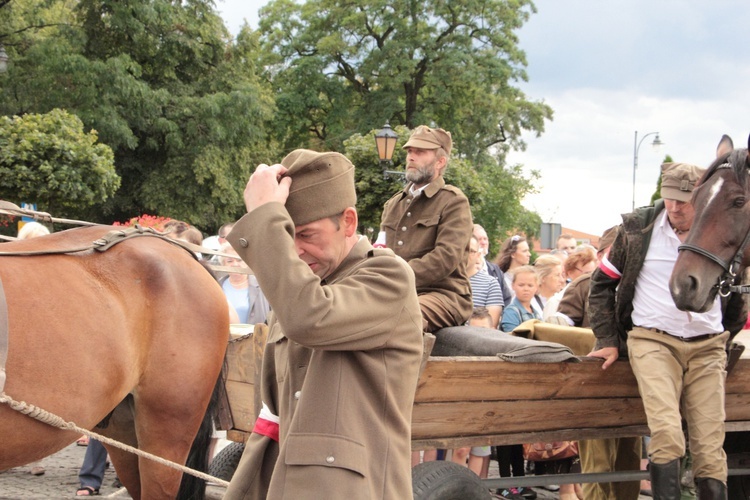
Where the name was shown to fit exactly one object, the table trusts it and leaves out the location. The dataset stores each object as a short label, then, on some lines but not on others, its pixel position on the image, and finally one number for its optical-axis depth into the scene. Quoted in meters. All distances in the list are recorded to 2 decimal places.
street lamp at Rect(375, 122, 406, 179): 14.23
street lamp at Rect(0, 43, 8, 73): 11.29
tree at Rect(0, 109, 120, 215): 14.57
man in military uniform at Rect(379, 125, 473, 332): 4.43
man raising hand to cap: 1.87
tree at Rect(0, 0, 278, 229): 23.66
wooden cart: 3.72
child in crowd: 6.75
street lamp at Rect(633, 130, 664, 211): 29.83
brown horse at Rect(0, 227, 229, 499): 3.48
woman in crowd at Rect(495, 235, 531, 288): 8.31
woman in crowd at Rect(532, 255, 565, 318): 7.48
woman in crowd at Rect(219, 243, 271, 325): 6.59
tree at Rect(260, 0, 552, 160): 31.33
